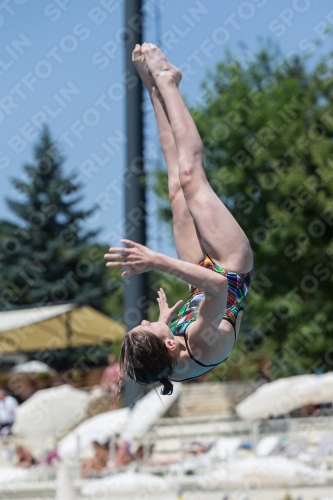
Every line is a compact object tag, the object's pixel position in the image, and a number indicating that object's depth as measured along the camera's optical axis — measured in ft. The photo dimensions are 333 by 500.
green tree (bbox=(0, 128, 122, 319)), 114.52
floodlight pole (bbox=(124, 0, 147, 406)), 27.86
